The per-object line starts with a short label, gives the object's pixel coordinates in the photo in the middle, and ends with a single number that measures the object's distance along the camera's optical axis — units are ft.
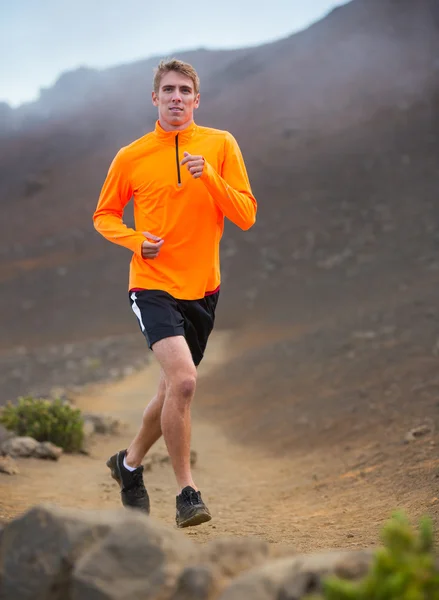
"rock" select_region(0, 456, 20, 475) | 23.20
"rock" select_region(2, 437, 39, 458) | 25.91
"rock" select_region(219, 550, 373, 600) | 6.98
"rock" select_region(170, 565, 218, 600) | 7.31
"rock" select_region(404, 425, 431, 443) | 24.45
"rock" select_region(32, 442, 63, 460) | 26.25
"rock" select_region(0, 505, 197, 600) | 7.53
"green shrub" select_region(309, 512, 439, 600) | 6.30
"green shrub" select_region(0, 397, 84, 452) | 28.17
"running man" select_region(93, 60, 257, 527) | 14.23
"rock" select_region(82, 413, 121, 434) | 32.63
